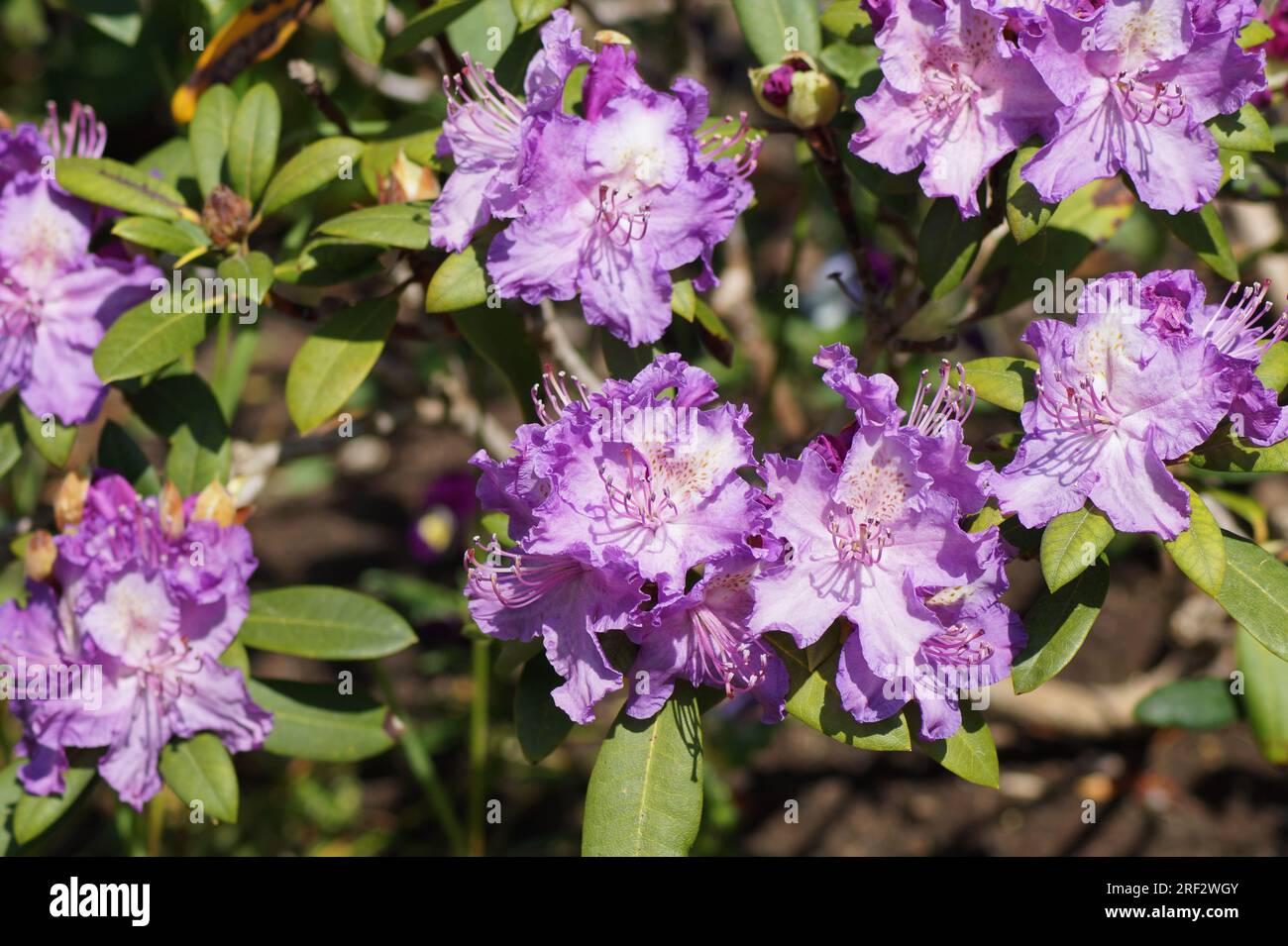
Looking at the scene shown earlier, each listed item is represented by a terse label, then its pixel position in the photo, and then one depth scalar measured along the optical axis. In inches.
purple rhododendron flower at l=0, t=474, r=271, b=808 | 35.9
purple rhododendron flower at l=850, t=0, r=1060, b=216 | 33.9
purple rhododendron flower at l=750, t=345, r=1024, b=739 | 33.1
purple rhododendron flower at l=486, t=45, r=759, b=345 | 34.2
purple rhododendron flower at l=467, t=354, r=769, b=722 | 33.2
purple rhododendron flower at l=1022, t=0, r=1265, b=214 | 33.5
